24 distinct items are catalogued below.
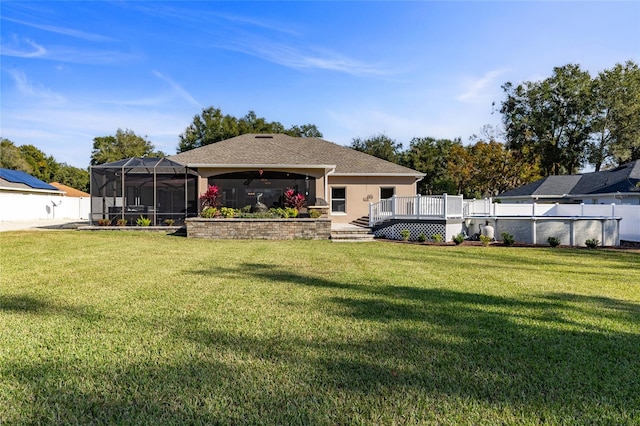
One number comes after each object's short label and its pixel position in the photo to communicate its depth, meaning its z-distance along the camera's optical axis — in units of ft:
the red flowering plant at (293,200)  54.03
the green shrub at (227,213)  47.88
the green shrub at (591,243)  44.80
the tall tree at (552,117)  112.98
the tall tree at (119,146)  146.72
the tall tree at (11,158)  134.41
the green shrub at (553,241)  44.49
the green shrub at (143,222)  52.16
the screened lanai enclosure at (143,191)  53.72
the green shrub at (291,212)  48.85
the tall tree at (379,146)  139.44
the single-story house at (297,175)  56.18
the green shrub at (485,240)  44.01
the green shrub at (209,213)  47.44
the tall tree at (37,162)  150.92
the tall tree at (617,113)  106.11
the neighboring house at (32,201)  79.46
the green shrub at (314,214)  49.14
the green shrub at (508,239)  45.11
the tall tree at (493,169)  110.01
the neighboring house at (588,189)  66.64
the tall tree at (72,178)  167.12
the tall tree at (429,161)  142.10
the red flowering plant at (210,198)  53.67
